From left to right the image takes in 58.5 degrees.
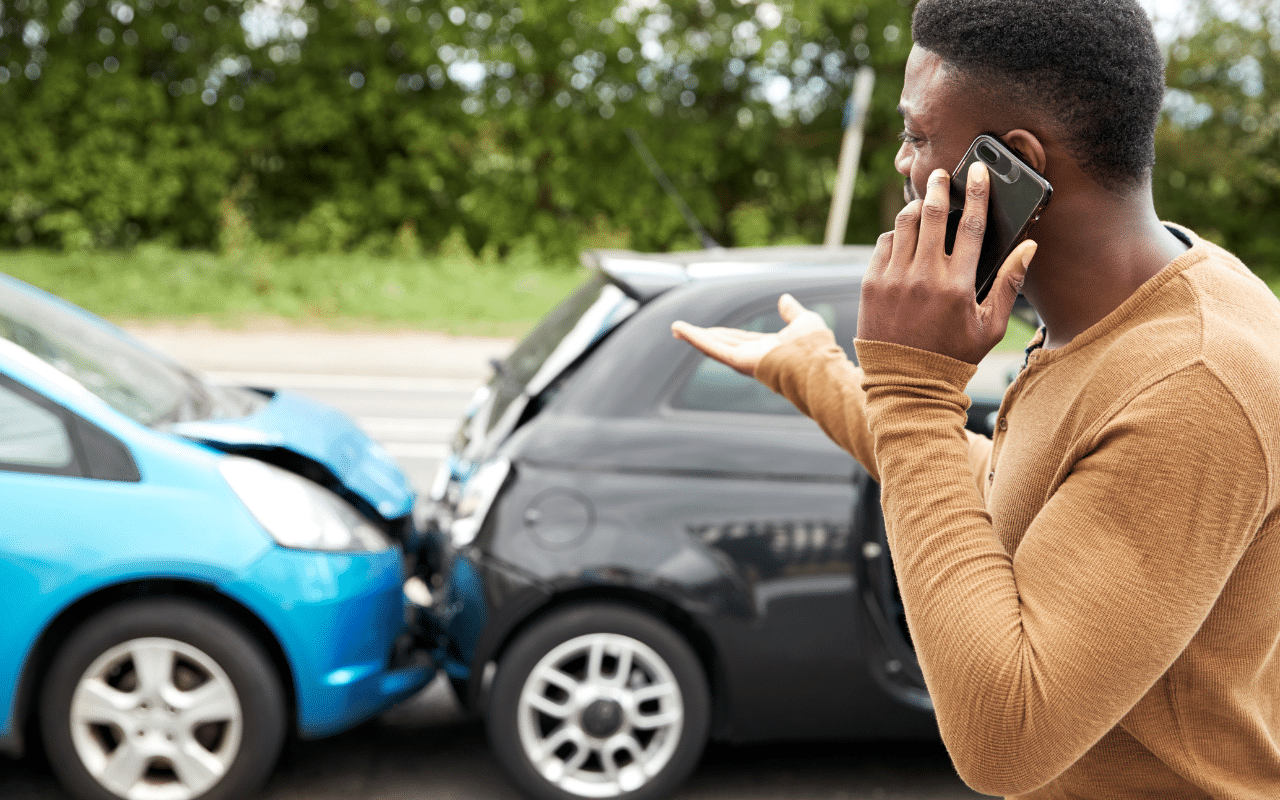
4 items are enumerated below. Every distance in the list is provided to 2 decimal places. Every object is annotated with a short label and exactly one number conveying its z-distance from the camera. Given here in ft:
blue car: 9.50
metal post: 36.06
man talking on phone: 2.96
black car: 9.91
